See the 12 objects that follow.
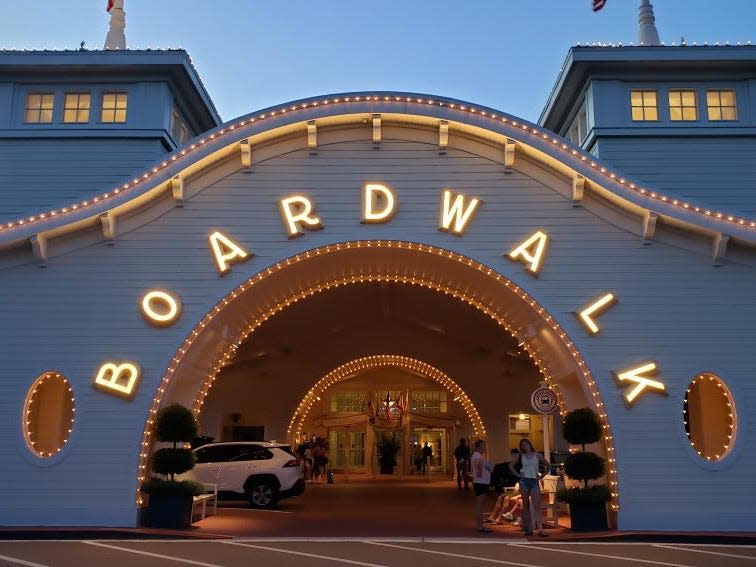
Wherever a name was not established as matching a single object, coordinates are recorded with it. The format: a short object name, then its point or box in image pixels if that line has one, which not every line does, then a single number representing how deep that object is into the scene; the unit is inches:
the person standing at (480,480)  519.5
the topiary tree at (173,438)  506.3
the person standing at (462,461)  917.8
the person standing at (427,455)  1160.8
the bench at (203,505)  564.4
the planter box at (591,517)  492.1
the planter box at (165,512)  502.3
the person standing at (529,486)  504.7
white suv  701.9
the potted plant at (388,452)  1197.7
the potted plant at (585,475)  492.1
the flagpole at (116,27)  823.7
